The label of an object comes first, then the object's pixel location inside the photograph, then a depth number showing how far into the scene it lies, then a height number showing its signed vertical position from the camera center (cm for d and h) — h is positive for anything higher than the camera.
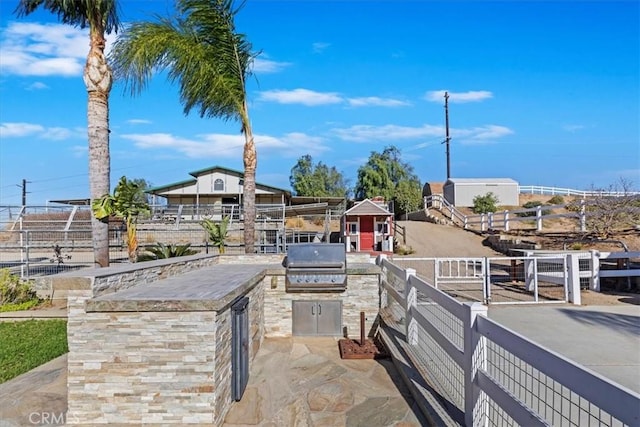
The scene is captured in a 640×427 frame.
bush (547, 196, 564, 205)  3418 +190
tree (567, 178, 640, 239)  1401 +23
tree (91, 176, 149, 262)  838 +37
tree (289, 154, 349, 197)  5180 +589
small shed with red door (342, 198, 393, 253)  2075 -22
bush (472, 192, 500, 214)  3041 +141
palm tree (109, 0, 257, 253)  905 +392
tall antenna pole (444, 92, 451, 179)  3843 +956
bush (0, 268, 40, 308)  970 -164
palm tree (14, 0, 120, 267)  851 +255
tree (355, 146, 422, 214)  3638 +449
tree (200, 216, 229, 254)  1043 -21
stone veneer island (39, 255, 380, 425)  364 -123
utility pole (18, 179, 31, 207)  4354 +375
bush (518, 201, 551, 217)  3300 +151
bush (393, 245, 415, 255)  1919 -134
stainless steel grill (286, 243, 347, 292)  712 -84
